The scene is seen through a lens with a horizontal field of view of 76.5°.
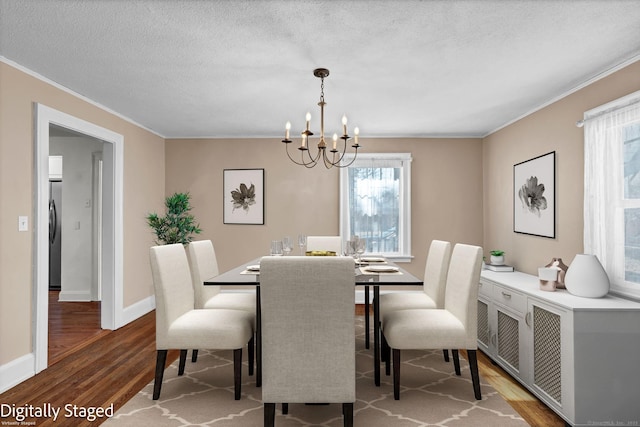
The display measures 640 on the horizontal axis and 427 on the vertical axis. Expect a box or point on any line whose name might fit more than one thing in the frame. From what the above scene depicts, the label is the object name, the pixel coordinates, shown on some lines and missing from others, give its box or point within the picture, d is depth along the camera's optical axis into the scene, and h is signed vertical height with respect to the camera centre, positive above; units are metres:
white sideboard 2.32 -0.84
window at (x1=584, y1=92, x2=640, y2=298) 2.70 +0.18
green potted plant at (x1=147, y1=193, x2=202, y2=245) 4.89 -0.09
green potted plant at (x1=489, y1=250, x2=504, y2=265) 4.29 -0.44
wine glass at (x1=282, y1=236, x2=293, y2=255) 3.41 -0.25
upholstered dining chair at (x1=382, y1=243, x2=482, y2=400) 2.63 -0.73
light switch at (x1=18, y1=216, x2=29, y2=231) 3.02 -0.05
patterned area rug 2.40 -1.21
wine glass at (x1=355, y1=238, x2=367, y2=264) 3.34 -0.25
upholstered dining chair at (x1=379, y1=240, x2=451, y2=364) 3.27 -0.66
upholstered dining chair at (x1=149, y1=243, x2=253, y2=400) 2.61 -0.72
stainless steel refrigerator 6.41 -0.31
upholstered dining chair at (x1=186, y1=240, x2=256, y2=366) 3.29 -0.65
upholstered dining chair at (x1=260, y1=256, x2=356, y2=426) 2.00 -0.59
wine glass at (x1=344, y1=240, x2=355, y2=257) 3.34 -0.26
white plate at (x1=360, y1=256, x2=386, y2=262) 3.64 -0.39
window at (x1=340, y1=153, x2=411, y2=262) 5.59 +0.13
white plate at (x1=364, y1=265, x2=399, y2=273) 2.89 -0.38
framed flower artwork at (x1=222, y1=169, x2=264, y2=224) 5.62 +0.28
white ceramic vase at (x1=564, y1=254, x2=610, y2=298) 2.64 -0.41
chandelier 5.45 +0.81
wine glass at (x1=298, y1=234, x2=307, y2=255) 3.59 -0.22
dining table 2.53 -0.41
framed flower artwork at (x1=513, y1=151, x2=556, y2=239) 3.72 +0.20
